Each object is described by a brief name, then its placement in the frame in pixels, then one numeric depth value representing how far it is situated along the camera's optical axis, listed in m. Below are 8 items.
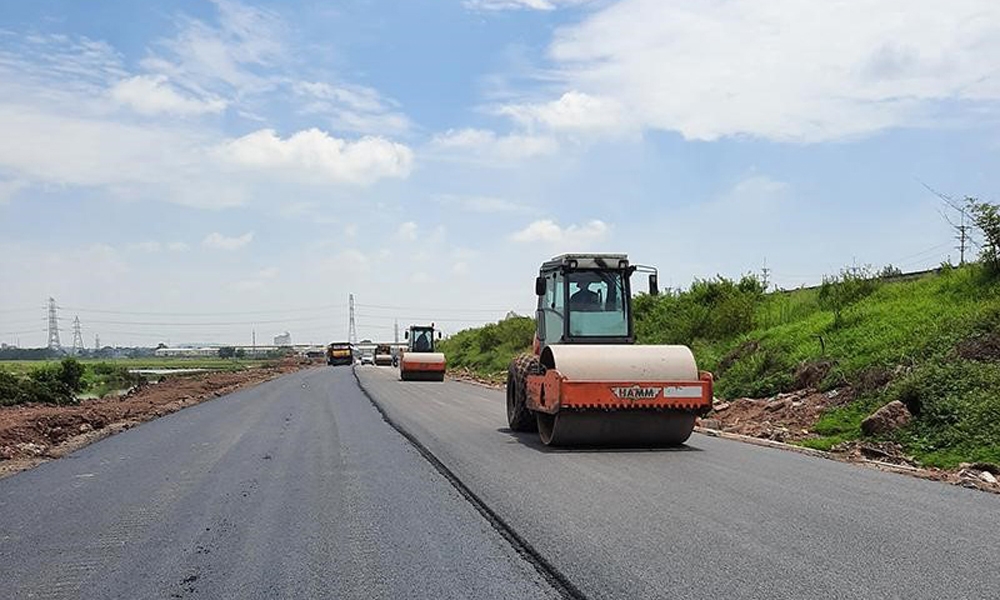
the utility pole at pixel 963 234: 20.27
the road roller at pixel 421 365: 44.06
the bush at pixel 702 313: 28.22
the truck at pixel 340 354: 88.81
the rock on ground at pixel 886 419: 14.34
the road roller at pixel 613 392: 13.55
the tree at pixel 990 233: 19.41
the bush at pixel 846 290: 23.80
